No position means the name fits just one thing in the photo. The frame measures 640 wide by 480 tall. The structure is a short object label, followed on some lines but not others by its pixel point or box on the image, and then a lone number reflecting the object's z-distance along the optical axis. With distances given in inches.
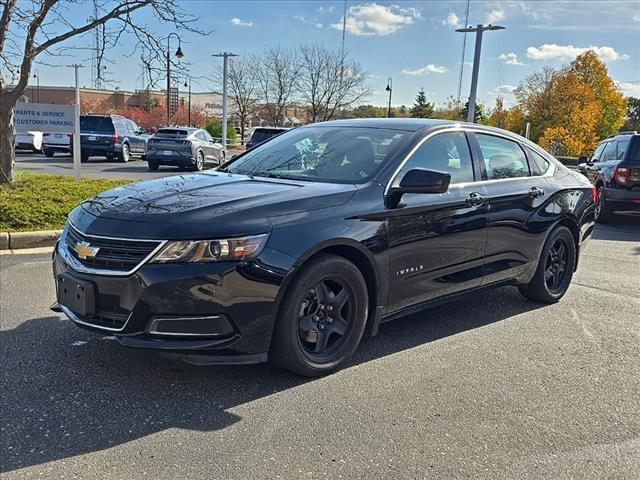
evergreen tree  2615.2
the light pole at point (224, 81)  1131.9
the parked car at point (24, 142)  887.4
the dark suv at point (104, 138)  837.8
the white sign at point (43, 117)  395.5
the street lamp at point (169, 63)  391.1
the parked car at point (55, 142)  847.1
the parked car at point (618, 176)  419.8
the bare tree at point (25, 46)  341.1
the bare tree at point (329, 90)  1622.8
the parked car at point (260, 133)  825.0
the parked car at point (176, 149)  747.4
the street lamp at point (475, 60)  840.9
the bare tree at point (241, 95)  1720.0
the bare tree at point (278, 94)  1665.8
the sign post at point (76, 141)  404.5
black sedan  124.8
